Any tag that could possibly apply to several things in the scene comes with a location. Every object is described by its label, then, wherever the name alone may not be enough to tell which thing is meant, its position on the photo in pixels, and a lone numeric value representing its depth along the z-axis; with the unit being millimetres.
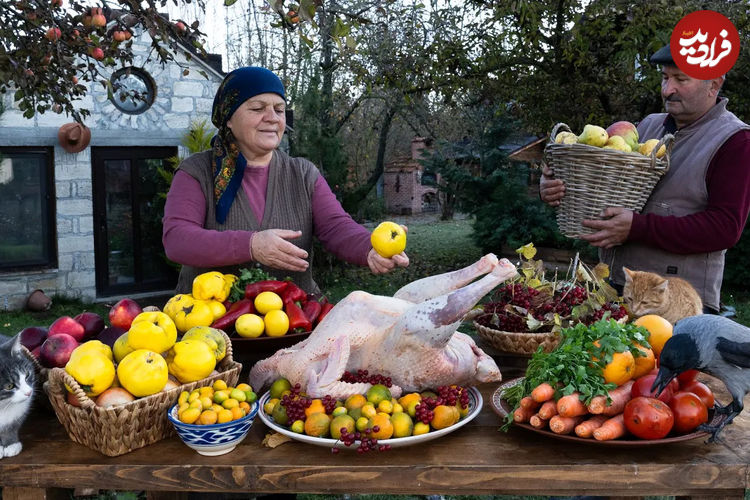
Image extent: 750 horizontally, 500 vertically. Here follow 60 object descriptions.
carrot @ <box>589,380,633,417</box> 1748
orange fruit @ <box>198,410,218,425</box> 1706
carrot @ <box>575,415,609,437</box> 1732
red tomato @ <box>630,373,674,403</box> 1786
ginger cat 2885
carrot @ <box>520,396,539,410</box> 1811
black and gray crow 1659
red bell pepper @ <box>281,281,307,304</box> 2572
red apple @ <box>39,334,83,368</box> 1999
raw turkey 1926
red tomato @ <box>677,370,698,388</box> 1911
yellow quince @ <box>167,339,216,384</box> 1857
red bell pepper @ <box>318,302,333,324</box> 2616
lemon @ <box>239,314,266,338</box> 2393
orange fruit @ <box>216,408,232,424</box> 1716
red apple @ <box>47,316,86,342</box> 2127
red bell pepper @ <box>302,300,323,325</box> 2569
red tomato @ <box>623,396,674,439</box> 1688
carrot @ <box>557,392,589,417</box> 1746
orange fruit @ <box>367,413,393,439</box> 1727
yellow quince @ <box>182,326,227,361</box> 1979
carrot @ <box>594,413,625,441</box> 1707
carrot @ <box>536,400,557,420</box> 1765
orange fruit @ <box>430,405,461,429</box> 1795
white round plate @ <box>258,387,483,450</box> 1731
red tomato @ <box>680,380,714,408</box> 1849
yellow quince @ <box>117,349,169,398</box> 1740
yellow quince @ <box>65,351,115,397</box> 1703
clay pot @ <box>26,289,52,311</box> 8945
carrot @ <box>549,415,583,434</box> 1739
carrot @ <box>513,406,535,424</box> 1812
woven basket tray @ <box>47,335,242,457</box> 1685
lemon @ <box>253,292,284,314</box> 2471
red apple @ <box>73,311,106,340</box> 2177
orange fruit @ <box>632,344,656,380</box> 1902
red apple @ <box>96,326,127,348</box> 2069
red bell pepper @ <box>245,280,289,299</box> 2535
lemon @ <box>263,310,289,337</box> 2426
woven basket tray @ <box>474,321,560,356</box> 2471
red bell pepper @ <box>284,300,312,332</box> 2484
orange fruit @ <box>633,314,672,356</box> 2100
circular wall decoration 9529
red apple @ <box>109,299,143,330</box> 2193
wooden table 1682
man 2898
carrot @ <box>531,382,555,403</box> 1788
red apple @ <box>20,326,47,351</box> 2146
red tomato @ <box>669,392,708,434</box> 1737
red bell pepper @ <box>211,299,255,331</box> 2420
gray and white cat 1685
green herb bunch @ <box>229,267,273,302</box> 2592
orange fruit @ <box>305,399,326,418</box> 1809
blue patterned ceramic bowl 1695
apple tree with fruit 3316
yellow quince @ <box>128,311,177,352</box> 1831
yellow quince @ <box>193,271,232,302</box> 2502
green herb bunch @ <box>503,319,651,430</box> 1788
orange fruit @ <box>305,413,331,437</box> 1762
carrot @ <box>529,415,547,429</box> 1769
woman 2777
